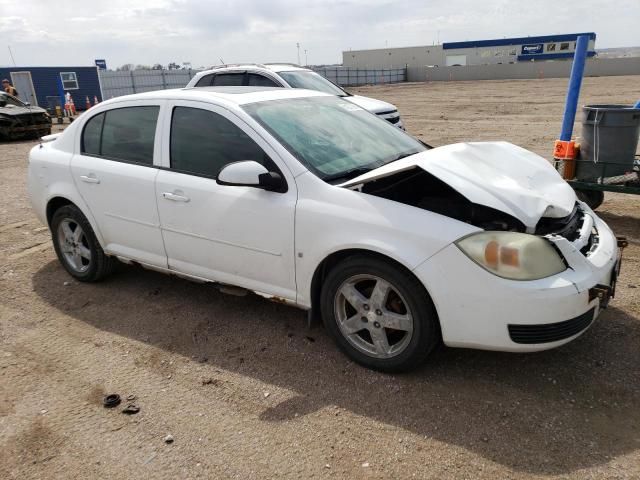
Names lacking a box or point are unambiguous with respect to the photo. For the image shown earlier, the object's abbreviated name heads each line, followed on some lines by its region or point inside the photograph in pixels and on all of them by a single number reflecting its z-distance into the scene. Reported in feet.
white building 211.00
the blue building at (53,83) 85.51
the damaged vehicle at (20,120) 51.55
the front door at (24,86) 84.94
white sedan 9.04
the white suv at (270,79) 30.77
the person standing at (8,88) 70.60
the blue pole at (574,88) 19.62
